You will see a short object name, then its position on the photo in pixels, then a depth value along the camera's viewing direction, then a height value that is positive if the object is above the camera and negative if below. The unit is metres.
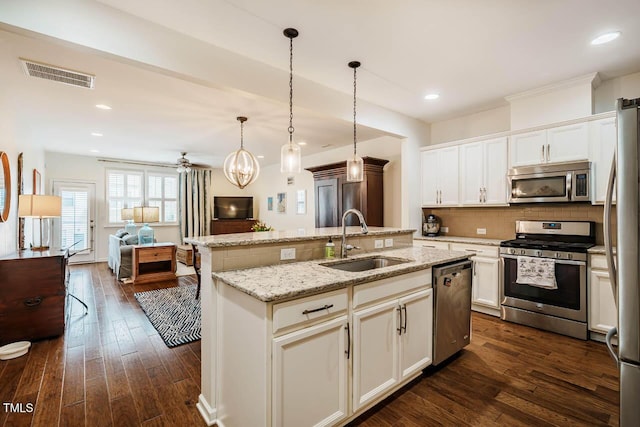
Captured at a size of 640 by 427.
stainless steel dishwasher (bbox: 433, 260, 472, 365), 2.40 -0.83
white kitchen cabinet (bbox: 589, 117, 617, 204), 3.02 +0.63
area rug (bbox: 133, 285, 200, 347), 3.17 -1.30
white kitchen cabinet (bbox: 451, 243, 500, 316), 3.60 -0.82
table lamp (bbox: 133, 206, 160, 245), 7.46 -0.05
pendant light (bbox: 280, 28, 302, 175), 2.65 +0.50
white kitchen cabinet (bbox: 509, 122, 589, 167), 3.20 +0.78
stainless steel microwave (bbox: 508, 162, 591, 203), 3.15 +0.34
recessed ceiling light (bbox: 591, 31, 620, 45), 2.46 +1.49
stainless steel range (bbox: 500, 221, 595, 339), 3.01 -0.69
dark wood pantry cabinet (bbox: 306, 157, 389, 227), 5.08 +0.35
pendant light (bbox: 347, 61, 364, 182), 3.07 +0.45
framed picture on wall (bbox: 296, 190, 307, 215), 7.41 +0.26
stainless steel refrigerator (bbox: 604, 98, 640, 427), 1.24 -0.19
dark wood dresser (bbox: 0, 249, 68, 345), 2.86 -0.85
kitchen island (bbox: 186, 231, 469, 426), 1.46 -0.73
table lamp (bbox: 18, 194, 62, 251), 3.47 +0.06
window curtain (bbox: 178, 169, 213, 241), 8.73 +0.28
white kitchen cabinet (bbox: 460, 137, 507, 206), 3.81 +0.54
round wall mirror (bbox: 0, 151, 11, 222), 3.23 +0.28
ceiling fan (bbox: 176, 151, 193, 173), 6.73 +1.08
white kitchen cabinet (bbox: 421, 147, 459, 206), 4.28 +0.54
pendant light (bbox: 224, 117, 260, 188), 4.30 +0.65
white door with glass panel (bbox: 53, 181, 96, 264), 7.19 -0.16
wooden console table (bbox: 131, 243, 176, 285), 5.39 -0.98
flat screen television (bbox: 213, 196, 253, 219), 9.16 +0.16
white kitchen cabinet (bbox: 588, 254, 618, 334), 2.85 -0.84
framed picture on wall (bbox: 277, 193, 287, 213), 8.12 +0.27
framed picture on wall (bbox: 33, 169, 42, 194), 5.18 +0.56
